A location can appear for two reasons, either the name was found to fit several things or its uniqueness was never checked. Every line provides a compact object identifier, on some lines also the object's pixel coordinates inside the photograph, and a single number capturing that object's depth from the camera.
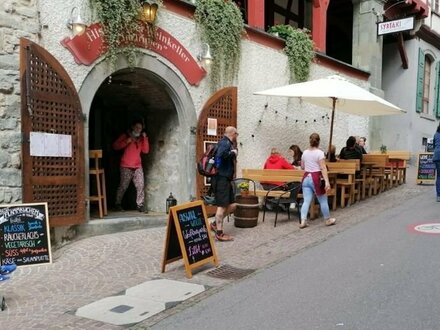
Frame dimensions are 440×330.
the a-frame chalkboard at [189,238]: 5.55
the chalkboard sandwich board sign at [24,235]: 5.77
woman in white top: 8.01
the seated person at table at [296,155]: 11.03
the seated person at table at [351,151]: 10.91
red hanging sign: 7.13
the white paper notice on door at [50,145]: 6.56
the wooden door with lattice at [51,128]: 6.46
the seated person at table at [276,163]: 9.93
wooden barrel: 8.16
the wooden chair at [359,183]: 10.59
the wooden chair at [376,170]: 11.06
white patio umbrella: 9.10
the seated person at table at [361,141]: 13.11
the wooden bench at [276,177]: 8.92
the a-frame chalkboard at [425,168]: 12.83
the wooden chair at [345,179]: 9.40
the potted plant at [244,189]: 8.23
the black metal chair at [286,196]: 8.51
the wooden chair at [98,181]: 7.81
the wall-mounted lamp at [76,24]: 6.91
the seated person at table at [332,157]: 10.56
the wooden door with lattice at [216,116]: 9.06
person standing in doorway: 8.81
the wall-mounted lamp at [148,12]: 7.77
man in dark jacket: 6.93
